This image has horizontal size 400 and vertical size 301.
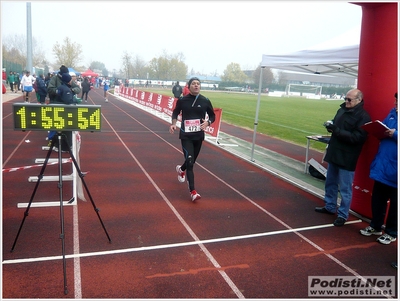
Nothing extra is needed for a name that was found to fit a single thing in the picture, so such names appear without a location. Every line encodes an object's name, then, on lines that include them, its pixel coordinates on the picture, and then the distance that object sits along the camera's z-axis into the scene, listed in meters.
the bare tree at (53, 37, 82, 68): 69.12
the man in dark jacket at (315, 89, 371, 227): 4.97
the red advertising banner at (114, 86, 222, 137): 12.00
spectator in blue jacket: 4.45
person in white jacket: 20.83
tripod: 3.60
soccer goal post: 71.50
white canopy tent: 6.43
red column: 4.91
